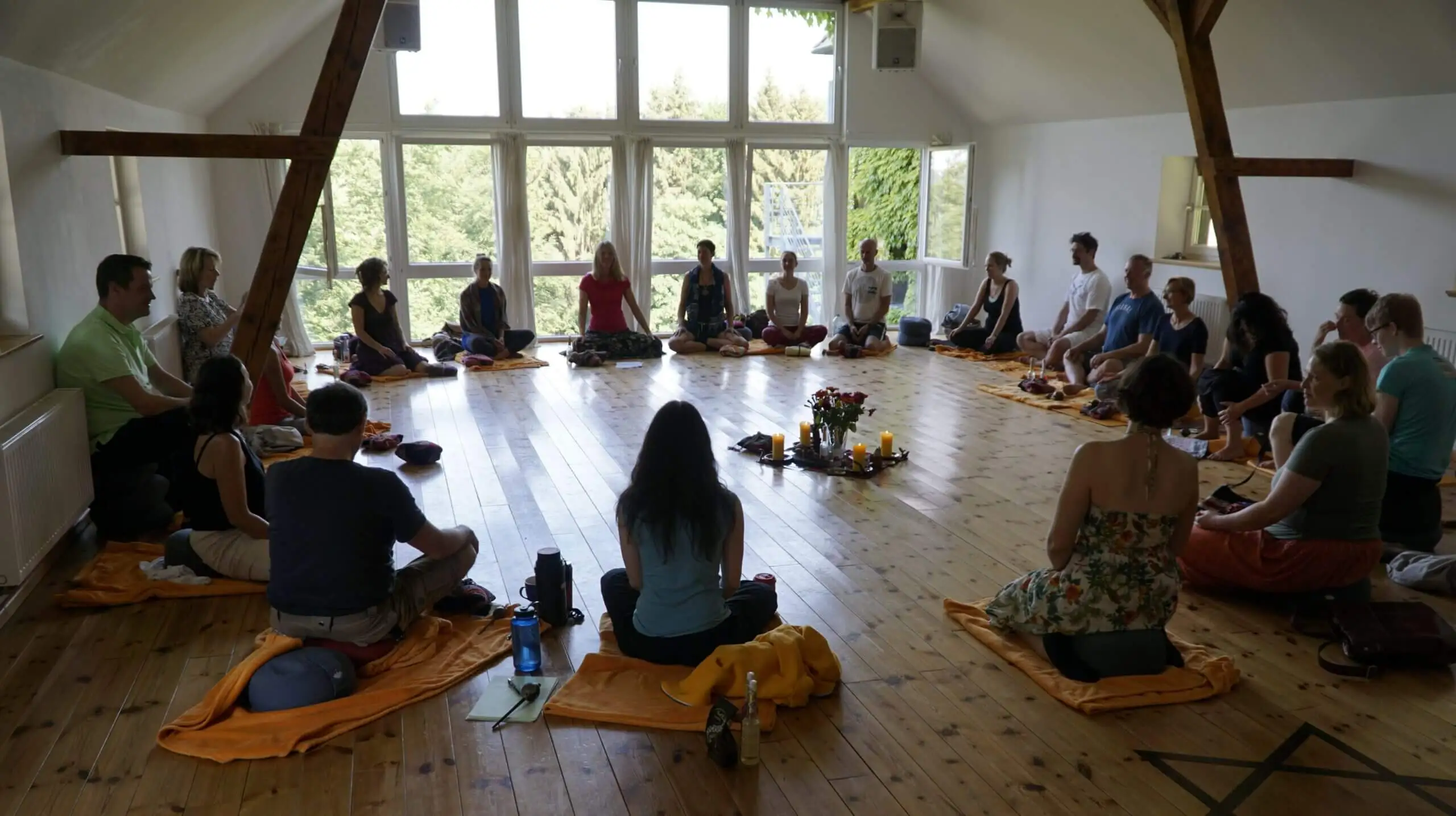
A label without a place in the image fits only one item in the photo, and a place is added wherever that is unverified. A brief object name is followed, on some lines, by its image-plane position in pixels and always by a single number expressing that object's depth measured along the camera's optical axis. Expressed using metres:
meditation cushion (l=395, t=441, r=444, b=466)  5.59
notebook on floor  2.98
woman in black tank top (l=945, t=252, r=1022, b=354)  9.29
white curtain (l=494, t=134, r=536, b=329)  9.90
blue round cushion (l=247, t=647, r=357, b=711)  2.94
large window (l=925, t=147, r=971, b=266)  10.85
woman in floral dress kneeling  2.99
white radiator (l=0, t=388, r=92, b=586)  3.60
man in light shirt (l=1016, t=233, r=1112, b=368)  8.16
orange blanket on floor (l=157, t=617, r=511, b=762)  2.80
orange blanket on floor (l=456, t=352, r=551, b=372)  8.64
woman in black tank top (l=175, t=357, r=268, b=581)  3.53
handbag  3.25
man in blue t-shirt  7.11
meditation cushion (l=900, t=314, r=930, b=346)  10.04
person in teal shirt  4.08
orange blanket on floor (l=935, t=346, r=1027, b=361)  9.27
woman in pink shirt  9.09
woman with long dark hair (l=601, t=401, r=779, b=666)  2.92
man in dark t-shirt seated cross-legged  2.91
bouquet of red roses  5.45
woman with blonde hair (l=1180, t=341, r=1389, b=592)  3.41
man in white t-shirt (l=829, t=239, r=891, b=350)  9.52
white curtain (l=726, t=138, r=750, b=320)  10.52
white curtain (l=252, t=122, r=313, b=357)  9.29
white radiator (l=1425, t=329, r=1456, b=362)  6.11
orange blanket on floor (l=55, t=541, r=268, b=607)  3.75
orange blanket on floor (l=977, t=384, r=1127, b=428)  7.04
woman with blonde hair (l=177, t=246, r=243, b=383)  5.98
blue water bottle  3.19
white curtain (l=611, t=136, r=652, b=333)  10.21
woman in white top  9.53
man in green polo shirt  4.48
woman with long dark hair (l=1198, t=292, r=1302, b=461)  5.51
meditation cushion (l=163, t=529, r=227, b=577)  3.90
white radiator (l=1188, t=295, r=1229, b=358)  7.84
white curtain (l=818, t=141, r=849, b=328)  10.83
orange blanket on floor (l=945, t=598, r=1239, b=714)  3.05
